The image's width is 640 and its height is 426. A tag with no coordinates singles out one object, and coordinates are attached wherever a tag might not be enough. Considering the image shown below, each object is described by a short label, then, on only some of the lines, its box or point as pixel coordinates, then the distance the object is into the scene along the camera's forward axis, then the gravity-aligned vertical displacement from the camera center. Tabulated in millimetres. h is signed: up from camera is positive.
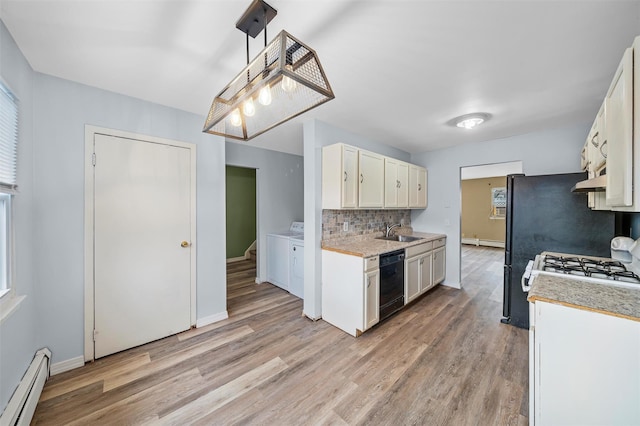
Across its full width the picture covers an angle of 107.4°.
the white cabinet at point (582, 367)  1058 -767
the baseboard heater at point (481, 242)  7759 -1055
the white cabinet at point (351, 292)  2479 -896
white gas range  1498 -430
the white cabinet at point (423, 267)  3096 -824
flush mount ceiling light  2658 +1073
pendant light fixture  1055 +693
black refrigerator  2367 -157
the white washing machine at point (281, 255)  3820 -751
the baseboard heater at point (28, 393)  1331 -1161
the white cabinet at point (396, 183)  3424 +428
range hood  1311 +162
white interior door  2109 -301
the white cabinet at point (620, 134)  1013 +363
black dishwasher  2699 -854
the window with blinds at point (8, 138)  1396 +454
